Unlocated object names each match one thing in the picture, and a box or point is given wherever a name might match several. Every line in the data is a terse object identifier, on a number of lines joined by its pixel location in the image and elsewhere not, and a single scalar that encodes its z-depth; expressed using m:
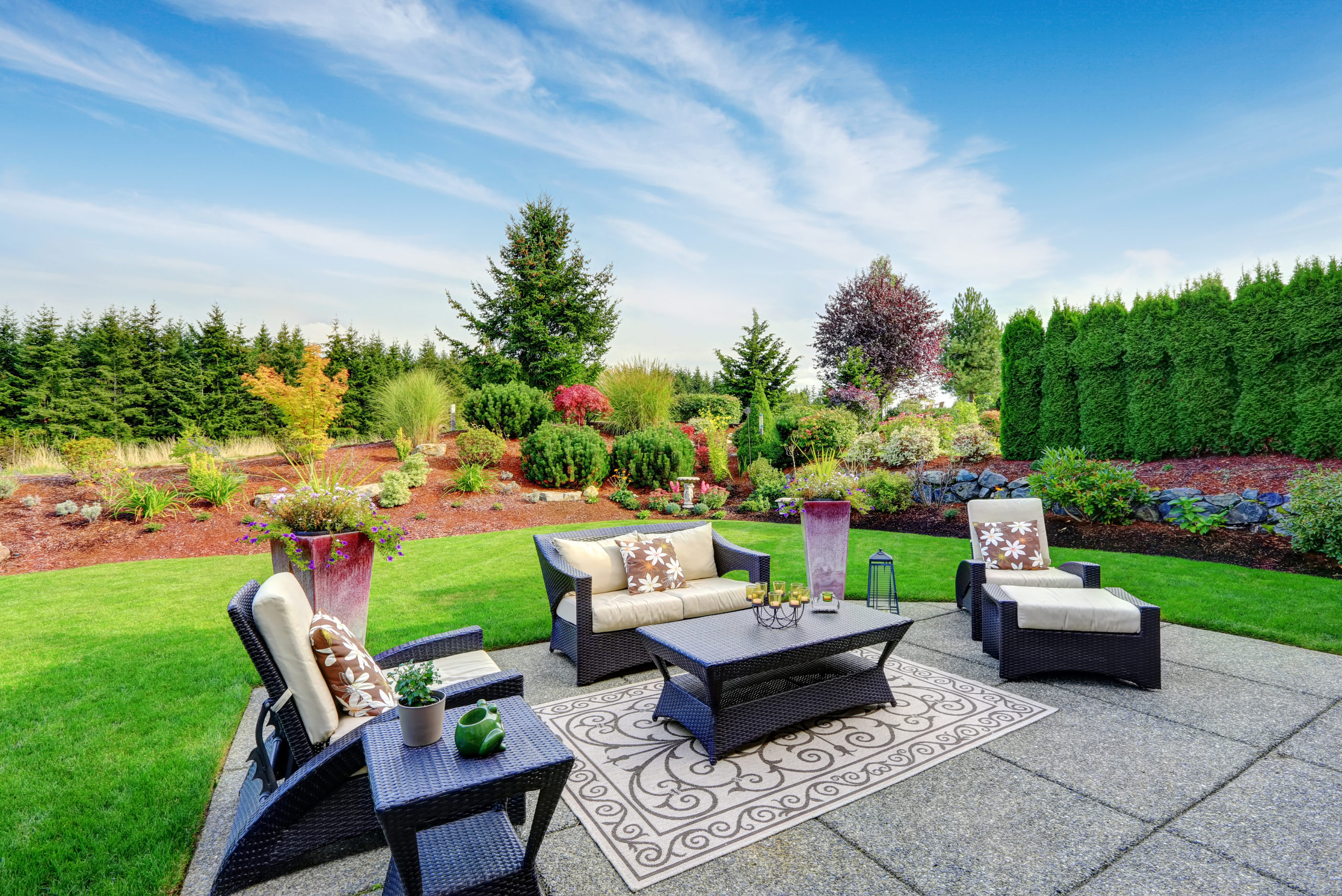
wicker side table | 1.46
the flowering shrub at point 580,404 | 14.16
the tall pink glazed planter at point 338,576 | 3.42
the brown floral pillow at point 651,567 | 4.12
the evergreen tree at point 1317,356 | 6.54
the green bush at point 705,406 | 15.91
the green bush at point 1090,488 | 6.82
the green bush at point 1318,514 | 5.16
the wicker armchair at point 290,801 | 1.83
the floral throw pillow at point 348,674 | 2.07
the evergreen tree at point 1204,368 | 7.40
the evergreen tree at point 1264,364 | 6.92
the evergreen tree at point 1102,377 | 8.41
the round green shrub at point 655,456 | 10.81
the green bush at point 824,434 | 11.24
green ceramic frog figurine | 1.61
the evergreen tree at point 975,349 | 26.05
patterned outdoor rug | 2.11
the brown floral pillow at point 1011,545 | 4.41
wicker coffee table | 2.67
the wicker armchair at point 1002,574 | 4.11
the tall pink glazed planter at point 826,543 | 4.99
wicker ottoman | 3.34
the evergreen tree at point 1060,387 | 8.92
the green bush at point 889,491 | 8.92
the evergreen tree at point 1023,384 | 9.35
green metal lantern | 4.82
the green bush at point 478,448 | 10.80
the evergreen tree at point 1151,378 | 7.90
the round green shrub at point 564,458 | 10.65
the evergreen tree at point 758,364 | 20.83
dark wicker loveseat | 3.62
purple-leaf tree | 17.94
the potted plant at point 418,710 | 1.71
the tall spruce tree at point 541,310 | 17.27
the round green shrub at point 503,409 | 12.51
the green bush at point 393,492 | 9.44
